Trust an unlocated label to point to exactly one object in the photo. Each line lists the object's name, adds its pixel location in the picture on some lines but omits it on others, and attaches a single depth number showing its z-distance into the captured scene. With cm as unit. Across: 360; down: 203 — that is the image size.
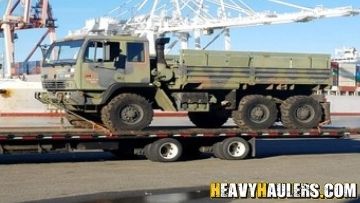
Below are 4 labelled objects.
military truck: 1656
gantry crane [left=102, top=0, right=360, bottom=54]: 7494
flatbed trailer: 1570
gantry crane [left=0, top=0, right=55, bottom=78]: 8356
